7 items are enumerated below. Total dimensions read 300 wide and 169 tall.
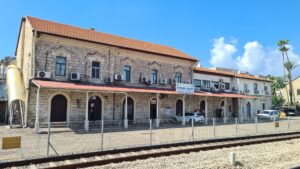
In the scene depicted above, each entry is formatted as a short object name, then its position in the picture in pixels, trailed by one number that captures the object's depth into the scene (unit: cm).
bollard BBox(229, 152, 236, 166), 785
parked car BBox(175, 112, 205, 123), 2467
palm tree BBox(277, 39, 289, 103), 5228
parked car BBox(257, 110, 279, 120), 3189
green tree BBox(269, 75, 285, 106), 5541
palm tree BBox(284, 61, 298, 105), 5128
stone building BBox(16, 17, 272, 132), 1802
